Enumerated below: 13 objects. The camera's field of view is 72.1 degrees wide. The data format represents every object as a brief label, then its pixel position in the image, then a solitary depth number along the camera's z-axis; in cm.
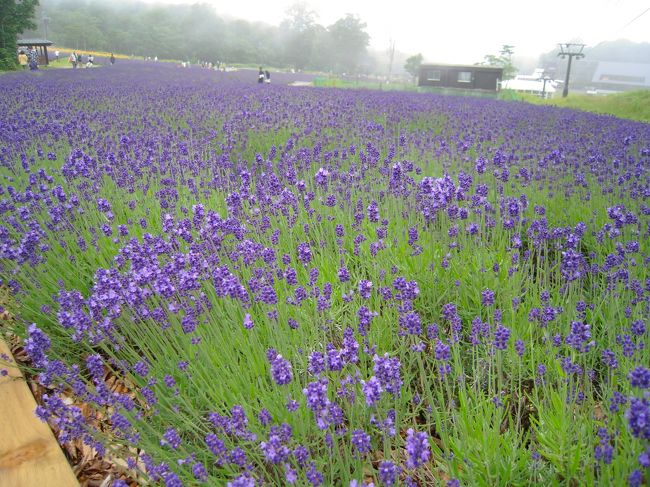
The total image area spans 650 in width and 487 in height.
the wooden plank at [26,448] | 171
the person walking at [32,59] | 2448
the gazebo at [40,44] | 3222
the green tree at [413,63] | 8756
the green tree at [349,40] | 8088
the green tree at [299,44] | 7238
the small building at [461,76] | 3084
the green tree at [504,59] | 7038
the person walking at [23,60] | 2749
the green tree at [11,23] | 2527
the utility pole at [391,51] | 6895
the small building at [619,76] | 10306
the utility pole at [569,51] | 2681
